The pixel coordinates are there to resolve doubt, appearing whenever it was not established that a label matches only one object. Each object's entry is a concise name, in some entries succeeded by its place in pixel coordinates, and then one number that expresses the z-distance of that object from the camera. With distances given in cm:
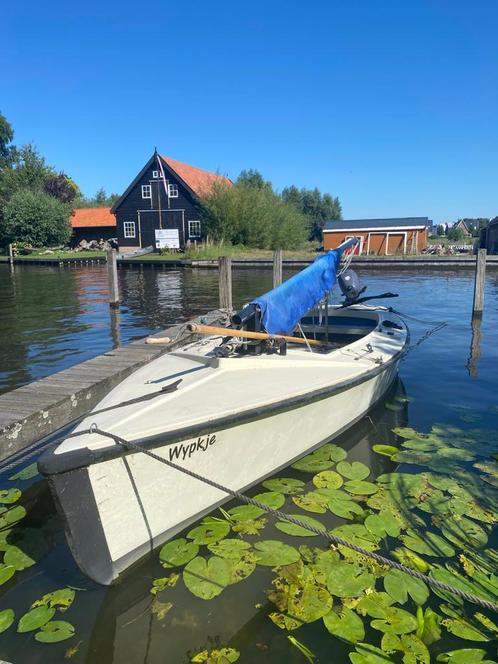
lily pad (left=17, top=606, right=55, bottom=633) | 331
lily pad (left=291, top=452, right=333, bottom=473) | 545
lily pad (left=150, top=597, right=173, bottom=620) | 344
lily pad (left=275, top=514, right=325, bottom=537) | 424
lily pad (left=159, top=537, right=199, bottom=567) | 394
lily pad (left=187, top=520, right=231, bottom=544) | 416
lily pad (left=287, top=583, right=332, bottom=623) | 337
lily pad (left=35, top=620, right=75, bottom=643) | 323
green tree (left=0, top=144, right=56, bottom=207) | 5972
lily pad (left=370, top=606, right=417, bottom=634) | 321
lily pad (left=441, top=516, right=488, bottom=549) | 415
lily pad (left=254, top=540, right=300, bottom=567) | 386
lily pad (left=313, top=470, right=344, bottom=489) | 510
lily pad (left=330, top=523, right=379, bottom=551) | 407
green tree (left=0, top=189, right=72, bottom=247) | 4956
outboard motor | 846
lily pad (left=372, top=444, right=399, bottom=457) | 600
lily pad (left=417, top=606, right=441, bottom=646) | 319
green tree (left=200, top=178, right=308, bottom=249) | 4303
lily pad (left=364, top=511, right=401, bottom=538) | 425
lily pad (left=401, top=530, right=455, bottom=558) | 402
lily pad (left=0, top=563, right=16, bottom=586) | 378
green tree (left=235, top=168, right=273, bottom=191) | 6295
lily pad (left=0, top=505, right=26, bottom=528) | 454
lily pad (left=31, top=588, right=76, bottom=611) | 354
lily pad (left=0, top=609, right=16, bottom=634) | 332
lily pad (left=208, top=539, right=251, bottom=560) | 395
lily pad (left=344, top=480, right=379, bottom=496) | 495
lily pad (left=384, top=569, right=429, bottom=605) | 350
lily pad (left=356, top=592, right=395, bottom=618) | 335
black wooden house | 4481
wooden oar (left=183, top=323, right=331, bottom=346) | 500
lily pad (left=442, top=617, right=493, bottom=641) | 319
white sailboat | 347
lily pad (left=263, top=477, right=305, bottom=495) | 501
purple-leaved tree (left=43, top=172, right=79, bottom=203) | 6456
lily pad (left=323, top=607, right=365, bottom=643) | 317
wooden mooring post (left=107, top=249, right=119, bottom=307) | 1753
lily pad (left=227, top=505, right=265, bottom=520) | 448
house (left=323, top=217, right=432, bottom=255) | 4300
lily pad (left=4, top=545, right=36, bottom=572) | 396
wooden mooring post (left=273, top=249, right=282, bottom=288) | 1599
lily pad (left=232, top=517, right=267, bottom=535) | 432
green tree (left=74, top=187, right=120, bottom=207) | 10210
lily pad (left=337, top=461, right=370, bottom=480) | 531
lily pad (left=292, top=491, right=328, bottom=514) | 466
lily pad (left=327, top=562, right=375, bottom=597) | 354
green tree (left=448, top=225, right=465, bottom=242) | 8247
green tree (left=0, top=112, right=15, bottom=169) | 6525
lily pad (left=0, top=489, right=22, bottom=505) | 489
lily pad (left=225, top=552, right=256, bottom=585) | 372
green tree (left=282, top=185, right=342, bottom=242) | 9019
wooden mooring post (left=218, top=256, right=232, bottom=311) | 1339
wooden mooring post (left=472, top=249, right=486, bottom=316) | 1435
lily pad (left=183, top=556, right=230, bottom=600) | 357
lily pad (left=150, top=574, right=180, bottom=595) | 368
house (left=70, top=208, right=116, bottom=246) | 5544
